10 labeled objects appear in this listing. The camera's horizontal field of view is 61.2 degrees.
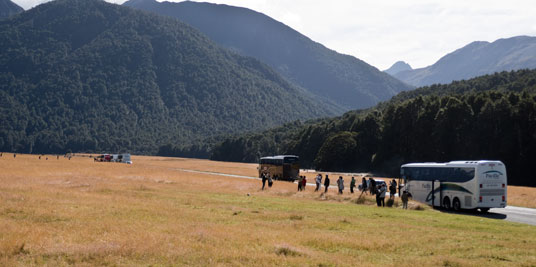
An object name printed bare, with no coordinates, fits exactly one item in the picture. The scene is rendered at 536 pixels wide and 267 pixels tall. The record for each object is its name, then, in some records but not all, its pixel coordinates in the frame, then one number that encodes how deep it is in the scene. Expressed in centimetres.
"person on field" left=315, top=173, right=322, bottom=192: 5203
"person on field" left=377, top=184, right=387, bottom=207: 3691
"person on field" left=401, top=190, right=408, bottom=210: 3569
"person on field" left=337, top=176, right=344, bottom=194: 4841
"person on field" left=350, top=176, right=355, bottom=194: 5025
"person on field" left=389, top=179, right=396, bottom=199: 3959
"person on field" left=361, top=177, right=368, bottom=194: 4678
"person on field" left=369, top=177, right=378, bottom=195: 4234
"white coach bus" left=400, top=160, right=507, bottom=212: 3491
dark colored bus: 7725
